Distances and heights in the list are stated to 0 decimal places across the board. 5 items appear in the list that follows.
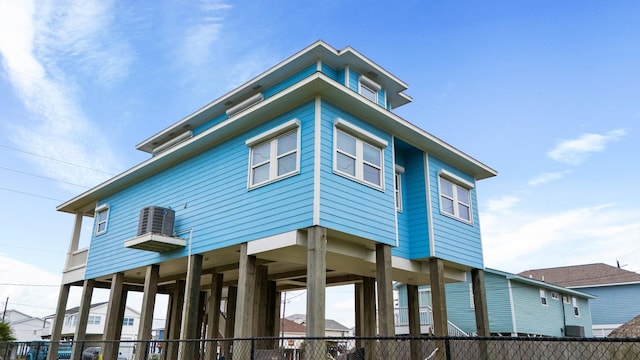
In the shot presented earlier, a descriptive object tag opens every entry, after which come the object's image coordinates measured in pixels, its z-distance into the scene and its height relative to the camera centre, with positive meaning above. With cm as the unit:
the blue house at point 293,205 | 966 +335
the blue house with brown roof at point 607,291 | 3114 +406
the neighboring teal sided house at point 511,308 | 2322 +225
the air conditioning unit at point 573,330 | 2697 +128
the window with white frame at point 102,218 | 1586 +420
